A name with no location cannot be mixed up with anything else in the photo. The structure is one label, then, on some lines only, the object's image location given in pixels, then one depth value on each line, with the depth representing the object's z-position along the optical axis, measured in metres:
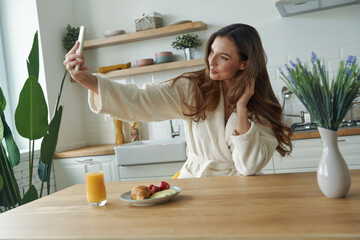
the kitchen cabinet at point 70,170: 3.52
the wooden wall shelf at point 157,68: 3.85
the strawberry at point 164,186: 1.44
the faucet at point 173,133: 3.97
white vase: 1.18
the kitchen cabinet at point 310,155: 3.03
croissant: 1.34
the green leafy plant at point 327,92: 1.15
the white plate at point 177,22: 3.84
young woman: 1.97
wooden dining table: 0.97
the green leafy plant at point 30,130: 2.54
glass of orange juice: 1.38
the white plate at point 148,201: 1.30
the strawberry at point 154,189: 1.40
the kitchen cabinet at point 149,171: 3.31
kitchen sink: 3.26
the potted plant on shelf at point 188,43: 3.87
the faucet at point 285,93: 3.74
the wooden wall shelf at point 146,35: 3.81
